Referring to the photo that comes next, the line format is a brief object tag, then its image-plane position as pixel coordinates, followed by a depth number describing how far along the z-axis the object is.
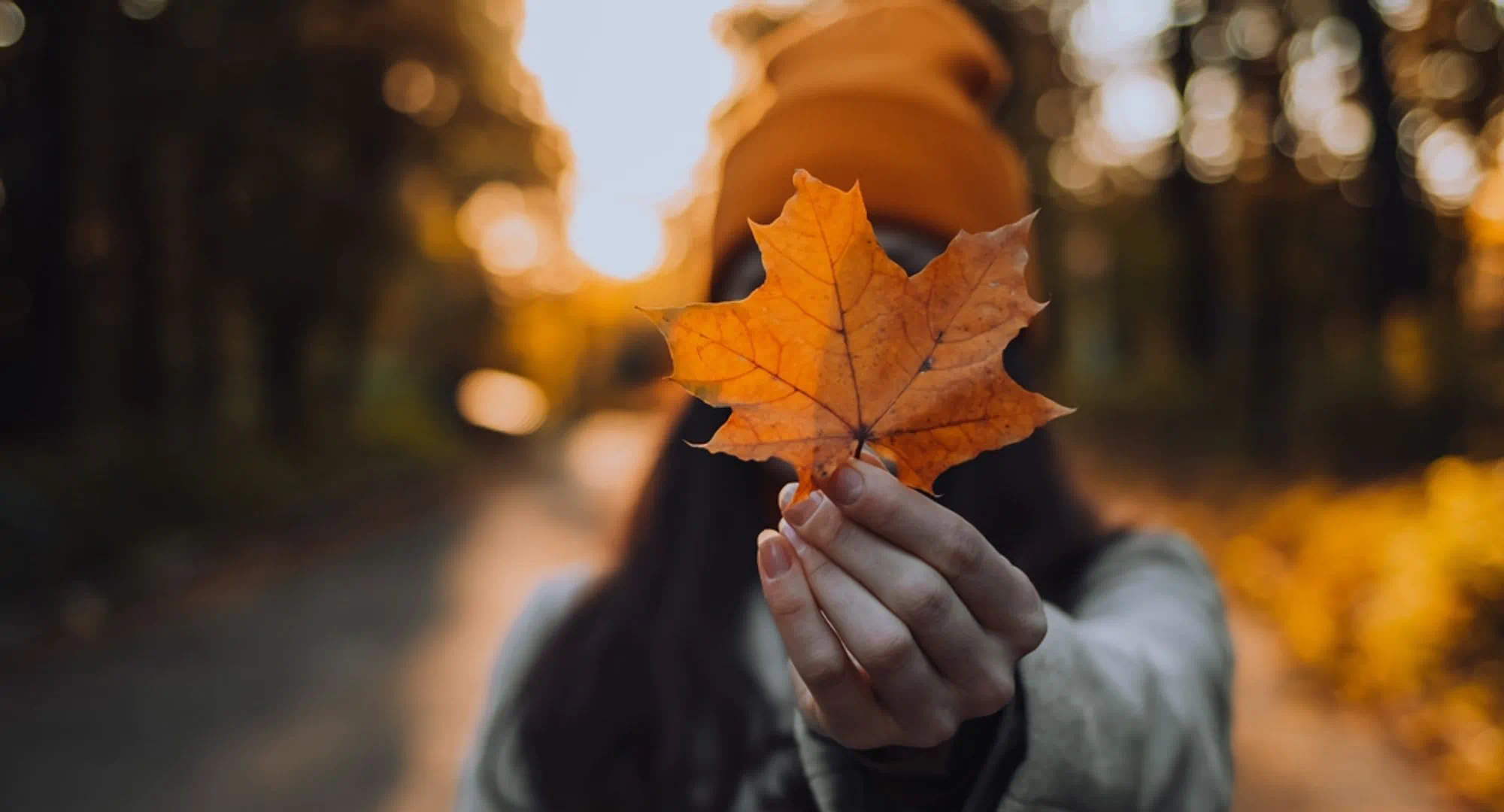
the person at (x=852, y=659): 1.31
